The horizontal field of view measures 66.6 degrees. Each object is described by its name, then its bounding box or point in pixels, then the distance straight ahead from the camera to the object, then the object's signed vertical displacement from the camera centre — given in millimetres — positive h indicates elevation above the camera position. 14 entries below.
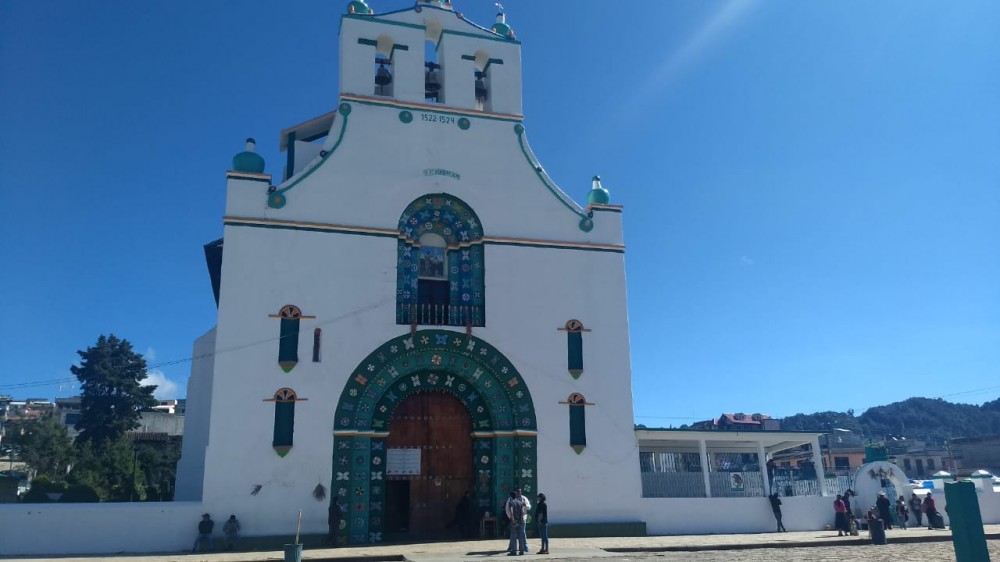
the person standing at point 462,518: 19469 -488
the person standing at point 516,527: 16484 -629
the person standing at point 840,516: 20891 -628
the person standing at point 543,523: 16719 -560
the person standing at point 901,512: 23531 -620
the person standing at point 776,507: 21594 -377
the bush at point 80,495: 21328 +252
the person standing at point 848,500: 21278 -225
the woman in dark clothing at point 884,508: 21906 -460
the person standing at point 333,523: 17797 -511
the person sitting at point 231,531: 17266 -636
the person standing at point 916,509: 23844 -543
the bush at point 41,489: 22109 +485
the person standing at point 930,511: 22797 -584
